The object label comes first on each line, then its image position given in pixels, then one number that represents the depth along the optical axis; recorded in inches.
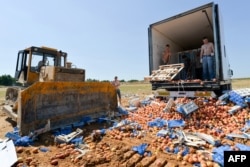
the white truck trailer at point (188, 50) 246.2
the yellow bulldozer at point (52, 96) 174.2
